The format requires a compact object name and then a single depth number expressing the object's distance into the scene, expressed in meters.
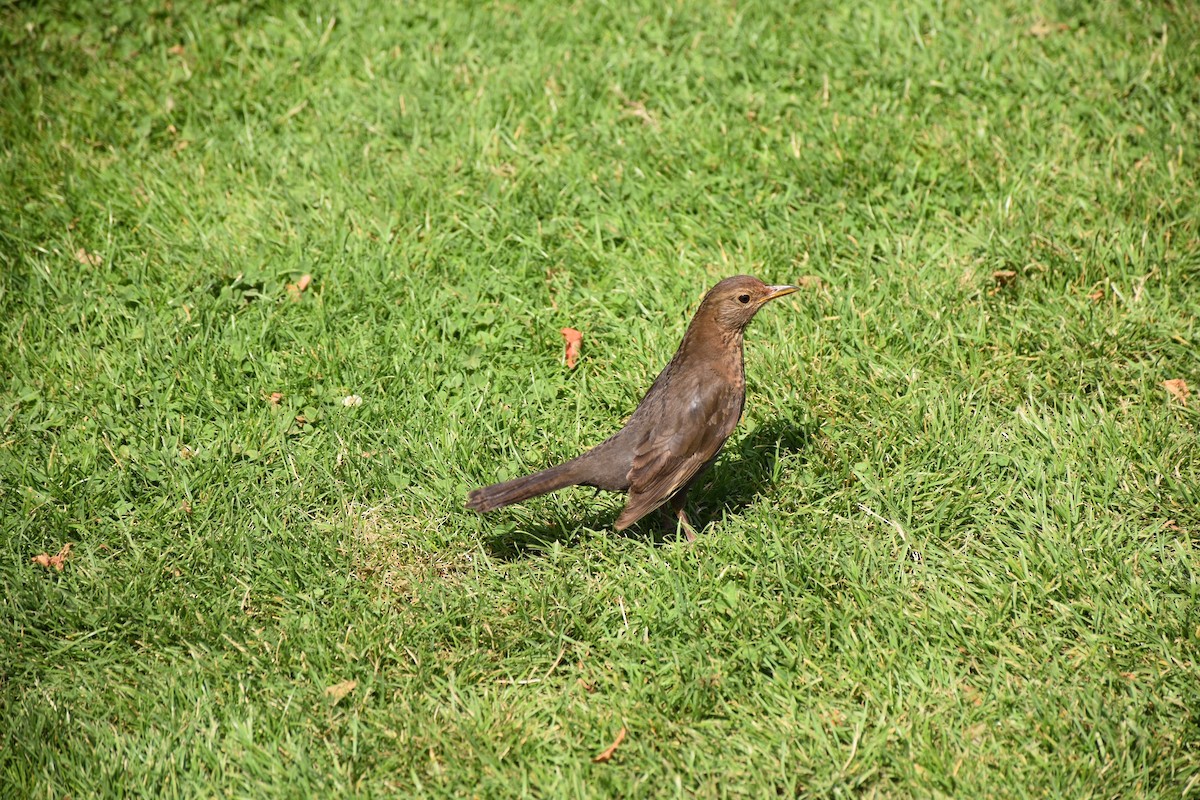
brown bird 8.73
